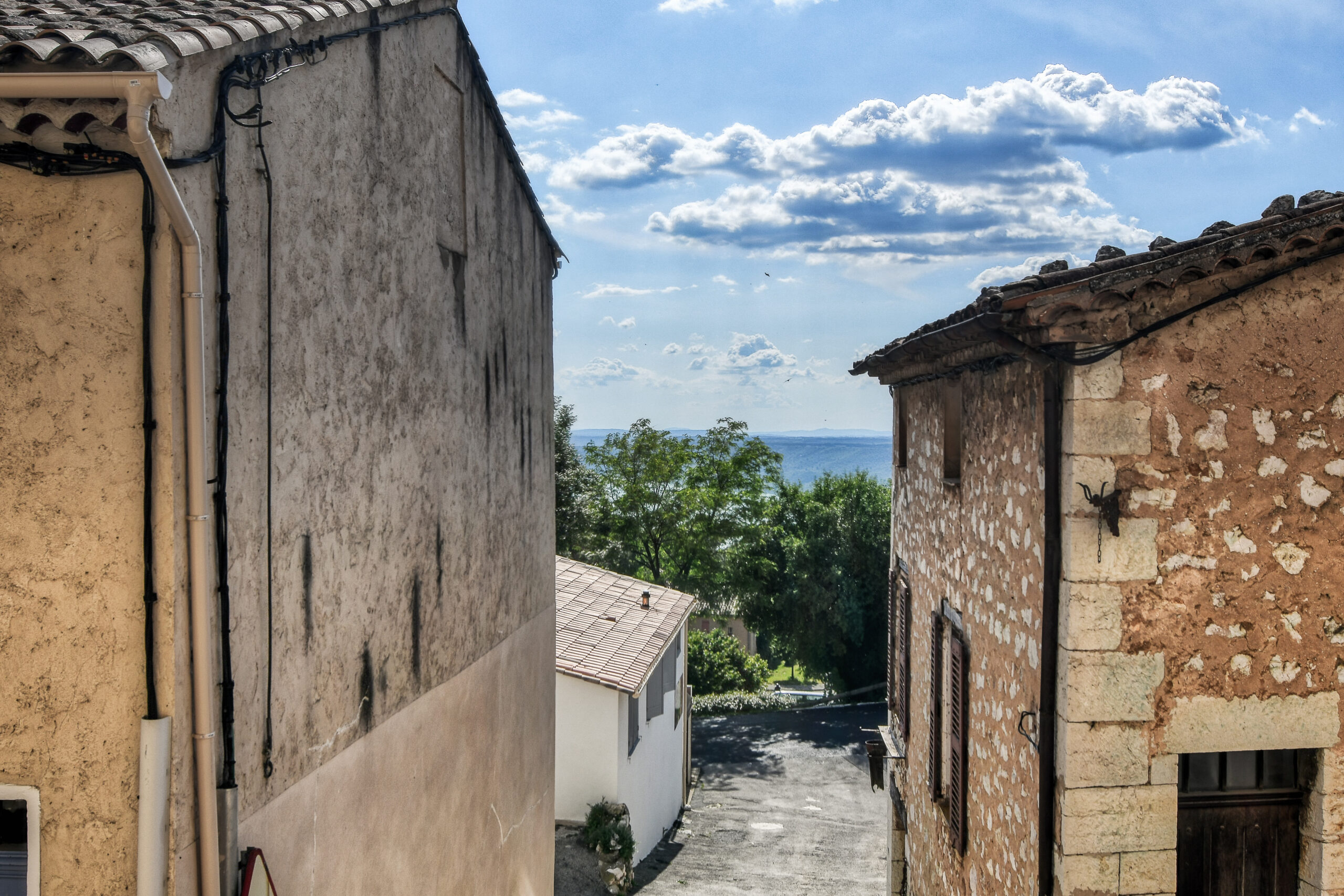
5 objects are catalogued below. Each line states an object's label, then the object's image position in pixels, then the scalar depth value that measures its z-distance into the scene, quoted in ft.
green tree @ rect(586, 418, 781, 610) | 120.26
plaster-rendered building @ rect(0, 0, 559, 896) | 11.96
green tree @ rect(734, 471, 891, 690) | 115.85
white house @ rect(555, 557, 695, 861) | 50.98
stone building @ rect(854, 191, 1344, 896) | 18.49
